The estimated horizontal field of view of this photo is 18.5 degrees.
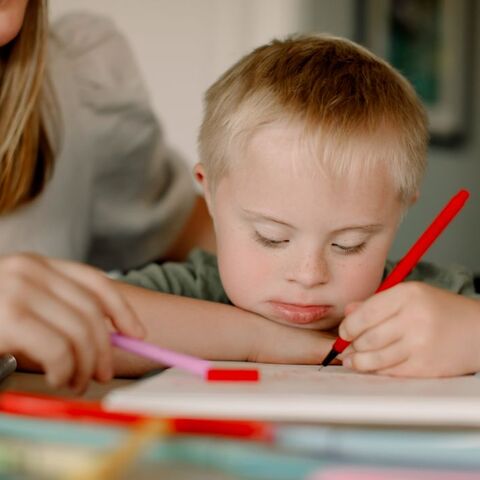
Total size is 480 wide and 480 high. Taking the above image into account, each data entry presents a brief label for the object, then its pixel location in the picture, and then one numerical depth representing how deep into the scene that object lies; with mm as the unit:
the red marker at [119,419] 605
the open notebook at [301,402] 630
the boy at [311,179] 854
